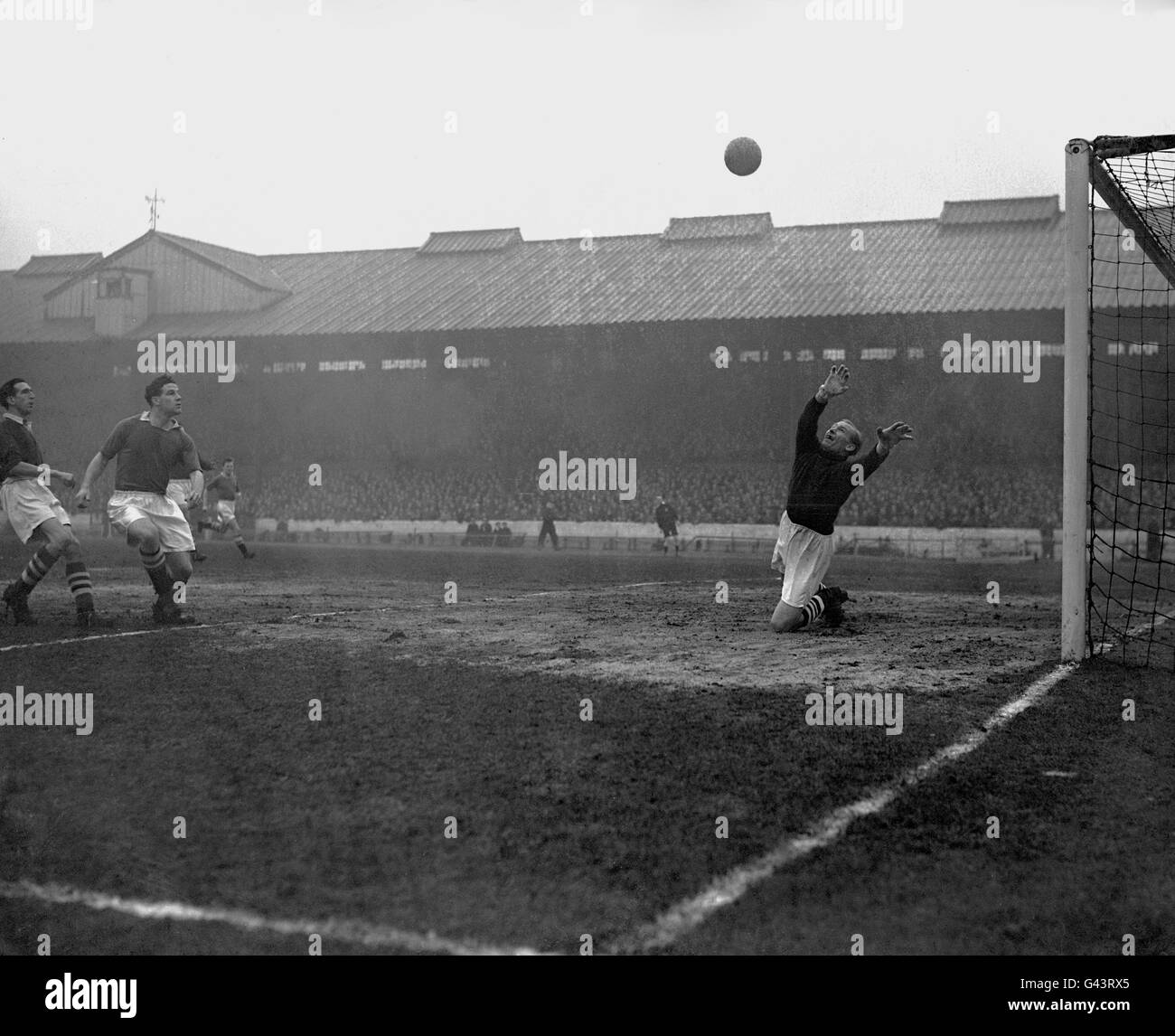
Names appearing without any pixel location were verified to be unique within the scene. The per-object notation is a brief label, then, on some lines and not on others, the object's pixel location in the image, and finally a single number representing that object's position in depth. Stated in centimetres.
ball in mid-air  1800
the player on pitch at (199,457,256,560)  2189
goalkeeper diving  945
